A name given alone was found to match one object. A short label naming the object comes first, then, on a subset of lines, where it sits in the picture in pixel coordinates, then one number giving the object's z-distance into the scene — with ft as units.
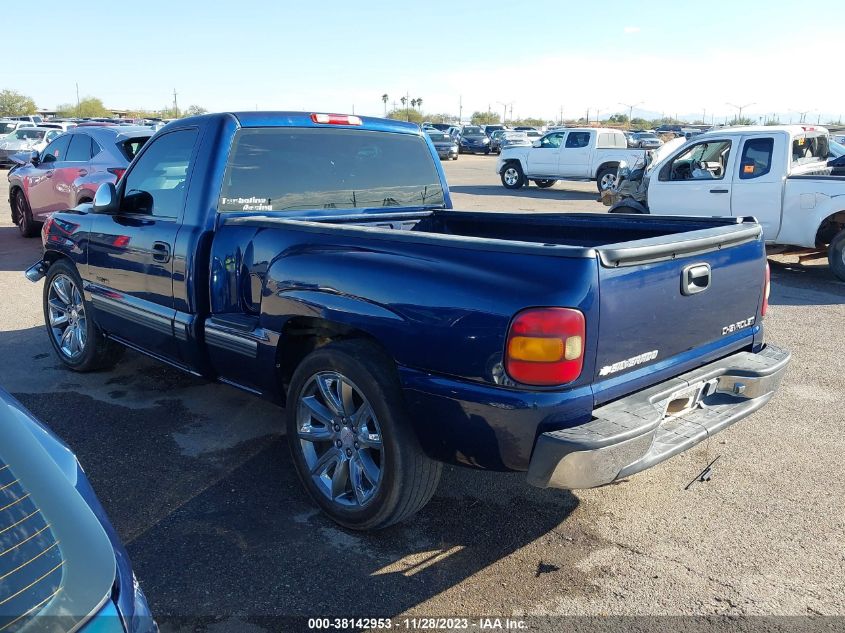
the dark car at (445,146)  120.16
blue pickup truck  9.02
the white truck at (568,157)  66.08
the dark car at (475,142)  142.10
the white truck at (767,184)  29.58
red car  33.37
